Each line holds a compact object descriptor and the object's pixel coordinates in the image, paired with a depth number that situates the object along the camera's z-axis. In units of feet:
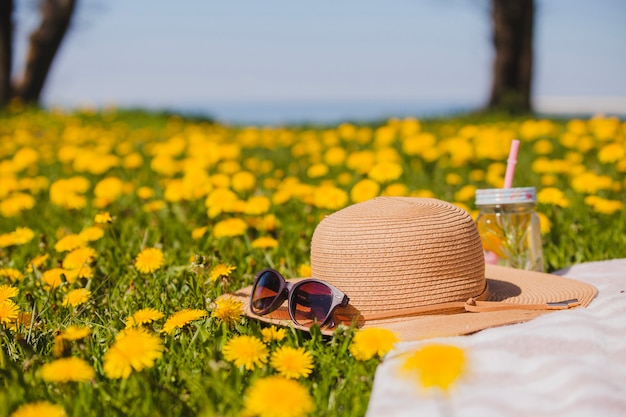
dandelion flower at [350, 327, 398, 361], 5.55
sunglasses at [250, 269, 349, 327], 6.23
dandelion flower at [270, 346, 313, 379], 5.55
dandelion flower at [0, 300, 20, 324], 6.52
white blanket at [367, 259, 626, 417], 4.58
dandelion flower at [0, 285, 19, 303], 6.73
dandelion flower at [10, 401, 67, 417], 4.78
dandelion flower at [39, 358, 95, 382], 5.23
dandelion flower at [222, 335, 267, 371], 5.66
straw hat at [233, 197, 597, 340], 6.29
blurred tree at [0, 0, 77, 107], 37.81
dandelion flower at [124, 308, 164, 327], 6.40
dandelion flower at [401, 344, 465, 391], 4.51
